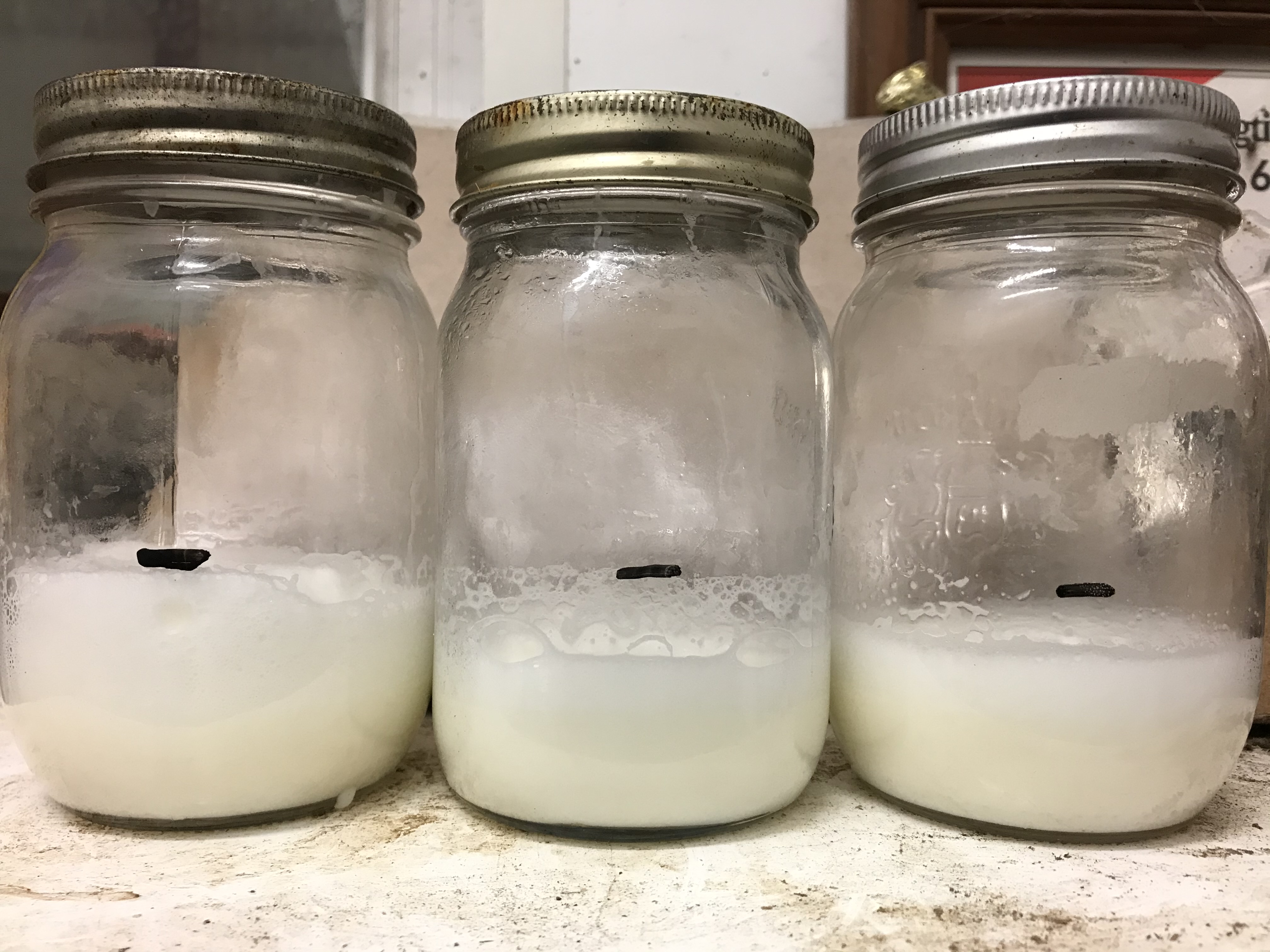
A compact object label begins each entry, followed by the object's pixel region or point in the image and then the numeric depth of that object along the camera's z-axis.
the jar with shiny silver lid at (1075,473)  0.19
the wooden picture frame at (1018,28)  0.30
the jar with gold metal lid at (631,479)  0.19
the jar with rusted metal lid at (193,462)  0.19
